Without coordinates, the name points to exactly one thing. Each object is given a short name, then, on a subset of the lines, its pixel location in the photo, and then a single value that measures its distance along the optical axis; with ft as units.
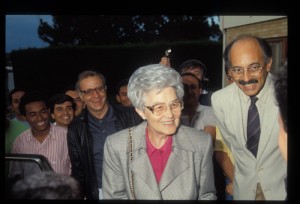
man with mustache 7.28
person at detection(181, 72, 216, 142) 8.25
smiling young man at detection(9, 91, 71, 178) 7.93
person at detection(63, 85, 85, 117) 8.77
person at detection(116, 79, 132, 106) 9.38
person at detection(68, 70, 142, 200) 7.91
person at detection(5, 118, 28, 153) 8.00
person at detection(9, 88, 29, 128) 8.50
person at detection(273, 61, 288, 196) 5.20
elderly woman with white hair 6.46
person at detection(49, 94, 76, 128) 8.75
